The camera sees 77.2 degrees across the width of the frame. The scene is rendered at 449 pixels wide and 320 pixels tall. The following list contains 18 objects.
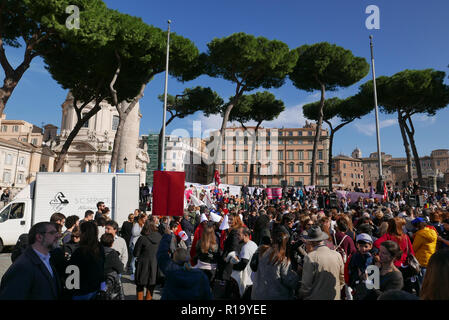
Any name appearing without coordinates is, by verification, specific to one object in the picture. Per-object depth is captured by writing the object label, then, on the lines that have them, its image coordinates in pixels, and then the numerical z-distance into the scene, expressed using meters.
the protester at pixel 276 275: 3.10
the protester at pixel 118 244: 4.50
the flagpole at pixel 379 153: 15.02
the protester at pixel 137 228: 6.62
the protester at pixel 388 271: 2.70
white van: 9.91
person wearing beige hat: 2.95
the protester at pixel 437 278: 1.73
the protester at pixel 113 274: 3.51
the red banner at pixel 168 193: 5.35
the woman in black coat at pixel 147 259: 4.74
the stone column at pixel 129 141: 24.52
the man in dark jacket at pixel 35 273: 2.18
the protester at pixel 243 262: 4.17
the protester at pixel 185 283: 2.47
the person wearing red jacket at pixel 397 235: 4.18
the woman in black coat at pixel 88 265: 2.89
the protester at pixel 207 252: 4.32
